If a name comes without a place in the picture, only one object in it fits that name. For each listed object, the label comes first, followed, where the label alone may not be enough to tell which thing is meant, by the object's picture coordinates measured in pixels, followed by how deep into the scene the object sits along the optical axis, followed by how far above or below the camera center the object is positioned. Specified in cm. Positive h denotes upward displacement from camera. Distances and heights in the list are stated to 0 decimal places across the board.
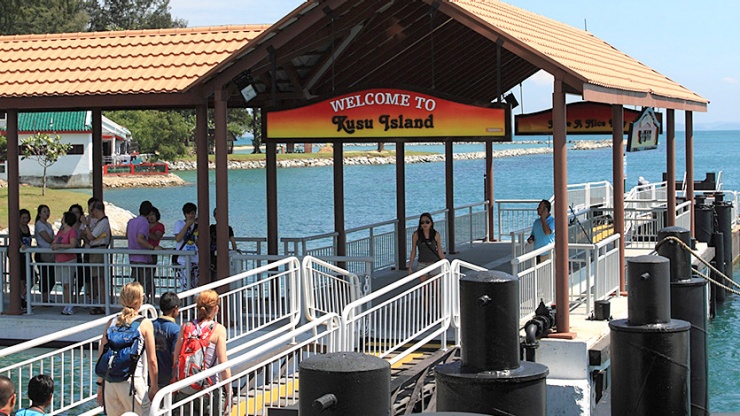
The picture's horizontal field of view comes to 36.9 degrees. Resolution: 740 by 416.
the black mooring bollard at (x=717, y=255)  2275 -131
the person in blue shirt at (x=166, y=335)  919 -113
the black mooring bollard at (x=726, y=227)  2438 -80
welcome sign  1251 +91
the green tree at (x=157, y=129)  10625 +697
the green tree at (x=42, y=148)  7044 +353
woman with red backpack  880 -113
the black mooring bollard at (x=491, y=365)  665 -106
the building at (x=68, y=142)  8019 +433
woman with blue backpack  871 -125
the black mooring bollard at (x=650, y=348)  1022 -145
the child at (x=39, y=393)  762 -131
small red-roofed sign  1725 +98
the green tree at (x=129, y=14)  11162 +1902
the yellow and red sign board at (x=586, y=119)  2002 +137
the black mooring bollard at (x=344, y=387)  511 -89
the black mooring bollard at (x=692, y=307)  1259 -133
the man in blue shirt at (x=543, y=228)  1491 -46
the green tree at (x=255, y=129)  10550 +698
